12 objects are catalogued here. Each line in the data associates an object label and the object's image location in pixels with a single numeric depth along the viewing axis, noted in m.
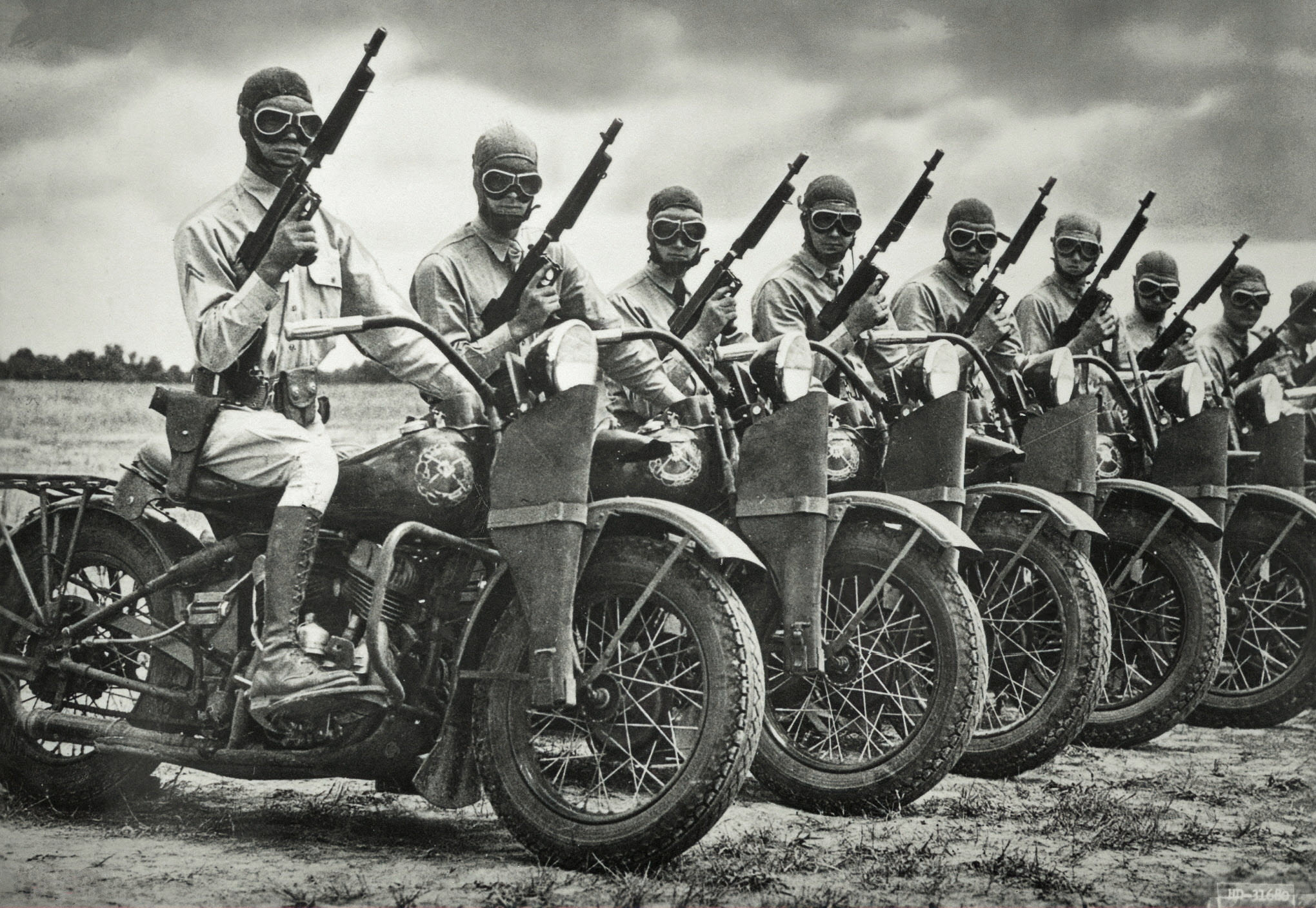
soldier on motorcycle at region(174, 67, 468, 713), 4.46
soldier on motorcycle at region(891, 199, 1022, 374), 7.60
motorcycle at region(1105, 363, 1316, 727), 7.39
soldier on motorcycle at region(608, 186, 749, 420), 6.82
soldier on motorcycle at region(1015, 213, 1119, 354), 8.15
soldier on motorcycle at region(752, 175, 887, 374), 6.85
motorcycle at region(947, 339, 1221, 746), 6.57
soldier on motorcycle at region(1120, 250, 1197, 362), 8.86
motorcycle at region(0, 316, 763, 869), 4.20
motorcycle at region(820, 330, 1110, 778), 5.74
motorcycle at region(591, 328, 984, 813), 4.82
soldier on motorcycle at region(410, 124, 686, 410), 5.51
